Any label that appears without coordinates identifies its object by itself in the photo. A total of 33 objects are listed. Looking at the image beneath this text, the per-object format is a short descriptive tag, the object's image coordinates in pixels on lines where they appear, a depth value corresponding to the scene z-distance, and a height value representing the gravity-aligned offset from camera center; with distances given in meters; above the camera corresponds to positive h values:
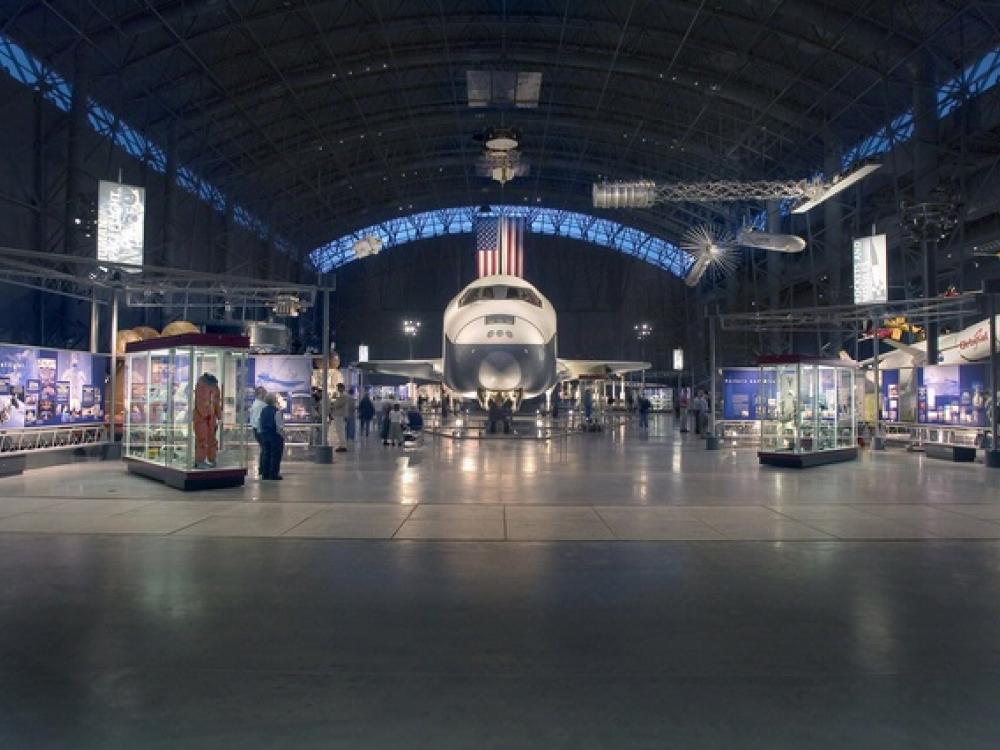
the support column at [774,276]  39.41 +7.67
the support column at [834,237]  33.97 +8.43
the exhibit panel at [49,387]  13.76 +0.28
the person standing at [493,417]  25.39 -0.69
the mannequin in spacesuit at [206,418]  11.20 -0.30
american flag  31.30 +7.15
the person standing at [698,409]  25.62 -0.41
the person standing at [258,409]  12.65 -0.19
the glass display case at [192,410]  11.22 -0.17
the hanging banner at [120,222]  19.39 +5.06
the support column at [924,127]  25.75 +10.29
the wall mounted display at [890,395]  21.55 +0.08
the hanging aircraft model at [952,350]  19.69 +1.54
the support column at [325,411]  15.62 -0.27
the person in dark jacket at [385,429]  21.14 -0.92
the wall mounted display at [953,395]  17.41 +0.07
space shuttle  18.50 +1.53
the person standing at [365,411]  24.88 -0.43
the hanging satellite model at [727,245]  29.30 +7.97
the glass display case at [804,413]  15.23 -0.34
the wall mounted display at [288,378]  18.59 +0.57
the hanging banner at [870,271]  21.97 +4.12
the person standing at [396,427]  20.45 -0.83
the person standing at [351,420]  22.01 -0.67
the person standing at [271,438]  12.33 -0.70
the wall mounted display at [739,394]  22.97 +0.14
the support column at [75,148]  23.47 +8.77
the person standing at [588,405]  28.80 -0.27
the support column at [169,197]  30.47 +9.14
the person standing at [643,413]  31.17 -0.68
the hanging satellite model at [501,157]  31.28 +13.24
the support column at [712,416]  19.56 -0.53
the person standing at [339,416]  19.05 -0.47
